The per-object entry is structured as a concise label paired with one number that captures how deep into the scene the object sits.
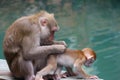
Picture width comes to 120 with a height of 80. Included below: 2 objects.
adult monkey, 5.91
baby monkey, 6.28
